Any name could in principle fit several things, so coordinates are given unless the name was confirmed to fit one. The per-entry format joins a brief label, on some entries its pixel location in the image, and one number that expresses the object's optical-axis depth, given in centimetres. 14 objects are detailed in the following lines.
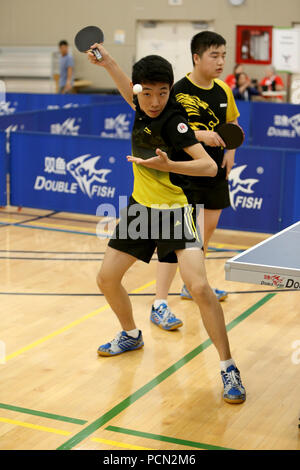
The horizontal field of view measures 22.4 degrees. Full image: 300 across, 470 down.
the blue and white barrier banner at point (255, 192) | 766
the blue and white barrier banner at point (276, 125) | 1257
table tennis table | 343
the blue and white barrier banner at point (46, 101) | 1434
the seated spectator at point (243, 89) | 1609
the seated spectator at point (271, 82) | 1686
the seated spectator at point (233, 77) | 1656
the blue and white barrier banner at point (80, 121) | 1002
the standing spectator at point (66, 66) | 1923
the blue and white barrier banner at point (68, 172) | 834
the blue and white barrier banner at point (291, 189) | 751
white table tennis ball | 362
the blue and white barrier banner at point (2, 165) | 890
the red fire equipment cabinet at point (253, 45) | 1914
